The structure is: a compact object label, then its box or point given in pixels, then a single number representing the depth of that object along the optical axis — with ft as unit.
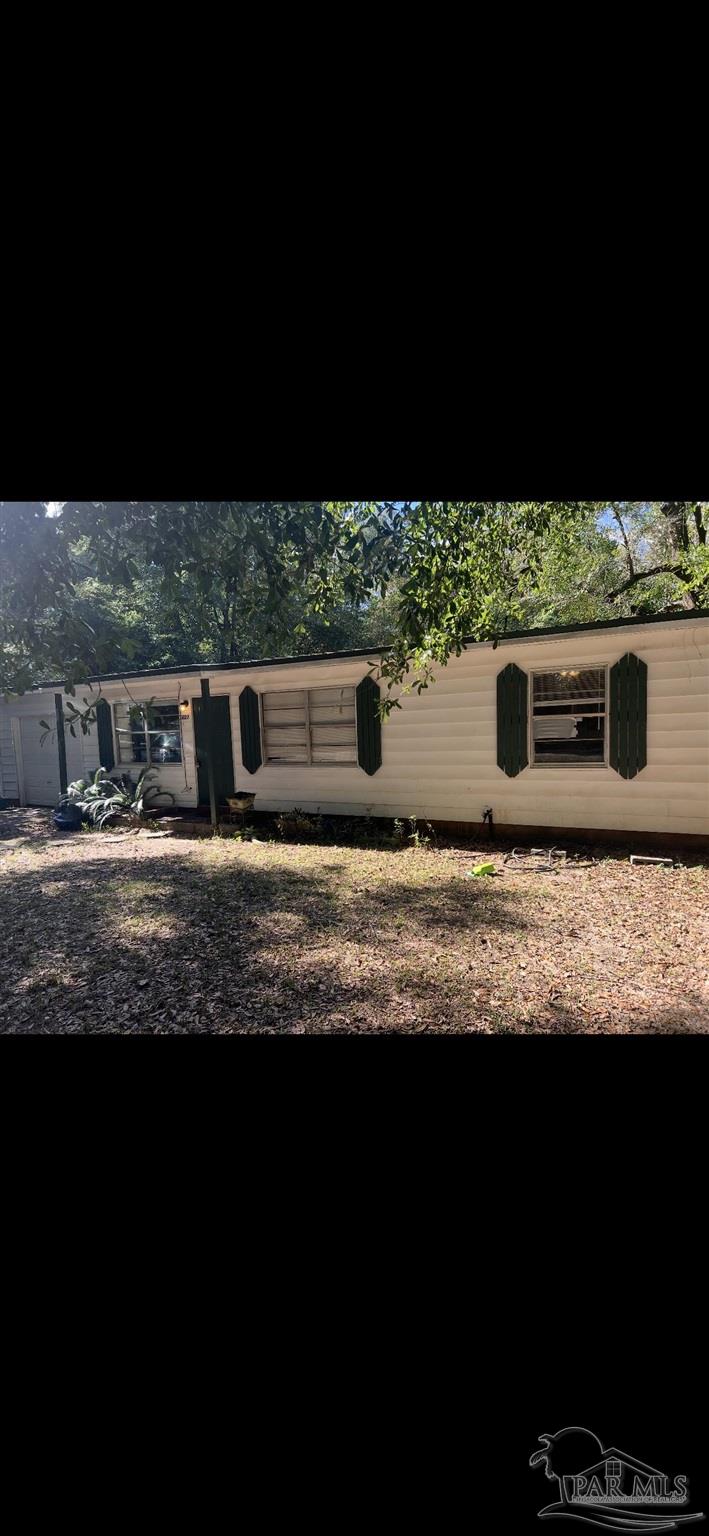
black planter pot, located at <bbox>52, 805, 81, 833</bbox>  33.83
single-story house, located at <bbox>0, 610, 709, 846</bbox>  21.94
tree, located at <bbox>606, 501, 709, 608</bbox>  42.52
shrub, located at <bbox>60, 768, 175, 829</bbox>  33.68
